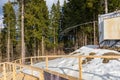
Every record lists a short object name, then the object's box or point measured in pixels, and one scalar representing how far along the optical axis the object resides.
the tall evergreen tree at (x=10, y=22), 19.35
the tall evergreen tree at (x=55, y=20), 22.33
